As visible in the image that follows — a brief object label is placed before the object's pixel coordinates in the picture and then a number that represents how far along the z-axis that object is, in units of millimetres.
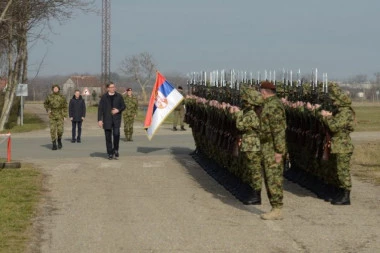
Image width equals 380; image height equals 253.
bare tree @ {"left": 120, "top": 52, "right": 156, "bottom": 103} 122562
